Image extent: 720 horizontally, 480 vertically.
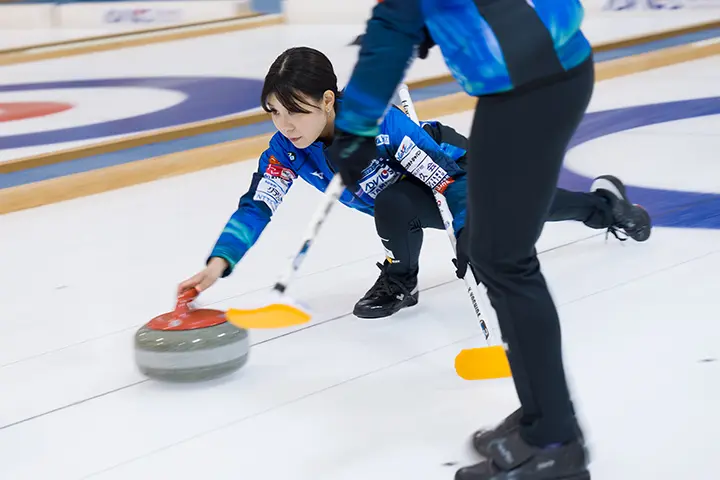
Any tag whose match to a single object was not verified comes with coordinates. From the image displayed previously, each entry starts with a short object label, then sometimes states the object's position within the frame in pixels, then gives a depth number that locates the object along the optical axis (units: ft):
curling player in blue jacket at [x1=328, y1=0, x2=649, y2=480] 19.33
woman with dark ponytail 22.23
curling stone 21.93
